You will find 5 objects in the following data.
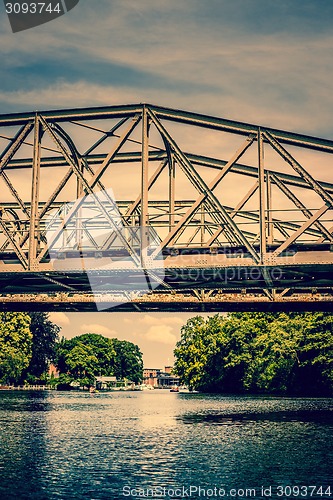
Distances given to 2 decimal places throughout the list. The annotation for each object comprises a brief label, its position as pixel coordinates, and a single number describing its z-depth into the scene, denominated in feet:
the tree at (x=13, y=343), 367.45
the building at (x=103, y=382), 611.18
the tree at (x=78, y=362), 564.96
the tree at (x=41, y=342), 448.24
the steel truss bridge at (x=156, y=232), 109.70
